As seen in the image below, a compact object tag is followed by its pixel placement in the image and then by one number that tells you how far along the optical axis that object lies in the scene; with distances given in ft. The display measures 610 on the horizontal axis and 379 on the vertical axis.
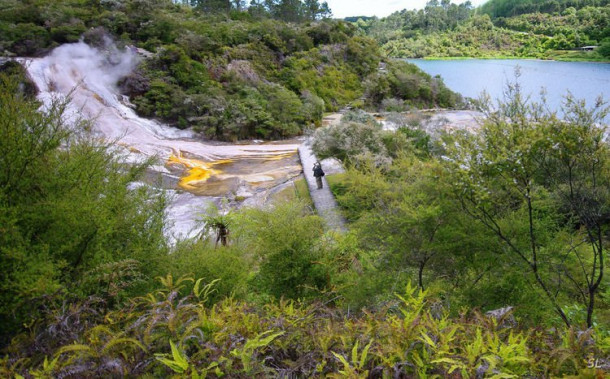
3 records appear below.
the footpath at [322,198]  40.56
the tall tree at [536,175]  16.12
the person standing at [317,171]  47.78
